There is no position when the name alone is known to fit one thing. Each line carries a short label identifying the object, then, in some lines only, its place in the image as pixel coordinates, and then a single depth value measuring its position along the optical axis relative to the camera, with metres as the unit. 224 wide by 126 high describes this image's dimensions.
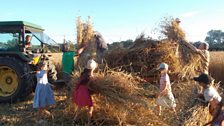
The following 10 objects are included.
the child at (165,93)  3.54
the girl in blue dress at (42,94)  3.87
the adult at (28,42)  4.82
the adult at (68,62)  4.98
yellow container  4.61
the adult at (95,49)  4.65
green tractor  4.50
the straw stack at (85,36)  4.75
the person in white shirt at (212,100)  2.43
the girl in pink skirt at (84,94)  3.43
